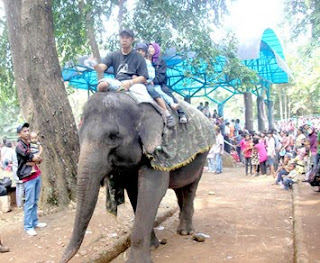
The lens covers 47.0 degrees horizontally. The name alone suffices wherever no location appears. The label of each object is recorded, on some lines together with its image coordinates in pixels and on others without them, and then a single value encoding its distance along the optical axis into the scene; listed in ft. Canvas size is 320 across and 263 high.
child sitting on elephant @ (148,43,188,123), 16.96
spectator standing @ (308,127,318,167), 33.44
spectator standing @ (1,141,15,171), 43.37
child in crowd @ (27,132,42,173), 20.53
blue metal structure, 47.44
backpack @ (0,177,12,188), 26.40
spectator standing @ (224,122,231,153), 55.17
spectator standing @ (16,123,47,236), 18.53
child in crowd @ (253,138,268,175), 41.39
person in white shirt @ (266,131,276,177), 41.42
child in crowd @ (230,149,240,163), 56.88
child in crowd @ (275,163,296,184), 33.83
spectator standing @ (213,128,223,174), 45.37
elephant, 11.75
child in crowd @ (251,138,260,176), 42.58
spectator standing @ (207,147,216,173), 46.86
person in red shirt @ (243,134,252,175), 44.06
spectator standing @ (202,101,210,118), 52.31
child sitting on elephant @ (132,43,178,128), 14.82
